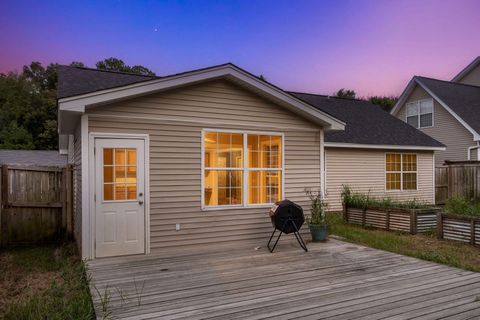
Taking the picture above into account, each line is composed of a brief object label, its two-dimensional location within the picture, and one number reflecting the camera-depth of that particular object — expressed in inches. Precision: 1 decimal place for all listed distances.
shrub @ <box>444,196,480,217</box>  317.5
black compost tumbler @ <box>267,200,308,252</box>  241.9
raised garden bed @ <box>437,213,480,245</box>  270.3
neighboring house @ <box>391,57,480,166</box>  623.2
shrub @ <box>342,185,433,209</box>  356.8
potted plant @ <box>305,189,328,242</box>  276.5
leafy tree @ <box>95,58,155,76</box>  1355.8
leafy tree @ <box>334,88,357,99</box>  1586.0
